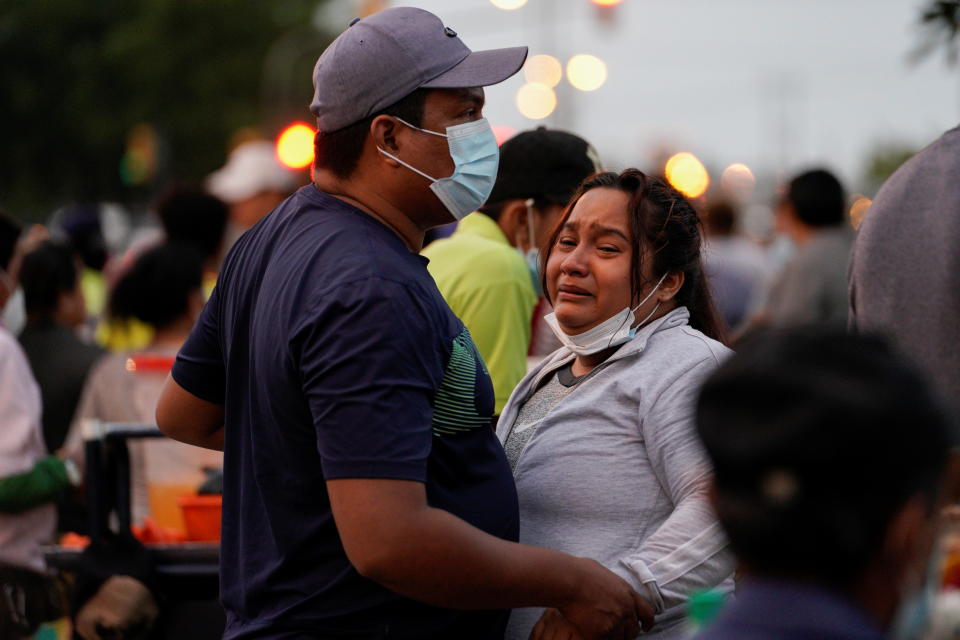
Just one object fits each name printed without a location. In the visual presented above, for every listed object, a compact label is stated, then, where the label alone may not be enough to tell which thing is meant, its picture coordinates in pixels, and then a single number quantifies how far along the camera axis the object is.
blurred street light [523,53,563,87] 50.59
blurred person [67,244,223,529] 10.20
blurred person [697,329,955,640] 3.03
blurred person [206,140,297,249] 16.31
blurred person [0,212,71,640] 9.32
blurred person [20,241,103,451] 12.56
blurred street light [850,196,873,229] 32.12
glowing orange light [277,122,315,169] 22.53
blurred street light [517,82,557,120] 52.25
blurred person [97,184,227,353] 15.12
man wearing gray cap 4.79
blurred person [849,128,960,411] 6.64
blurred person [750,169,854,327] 15.17
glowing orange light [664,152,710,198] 33.44
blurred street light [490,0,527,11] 35.08
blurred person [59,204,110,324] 20.58
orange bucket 8.82
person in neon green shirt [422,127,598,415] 8.21
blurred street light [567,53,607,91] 40.97
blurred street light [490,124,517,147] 13.41
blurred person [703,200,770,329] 19.45
